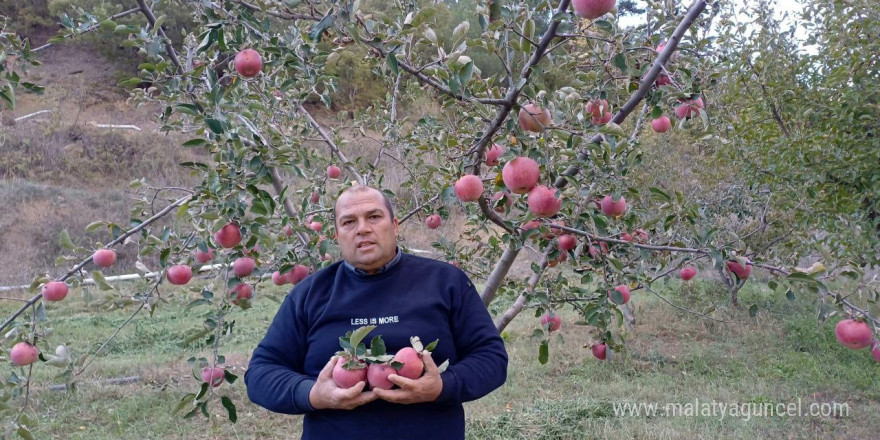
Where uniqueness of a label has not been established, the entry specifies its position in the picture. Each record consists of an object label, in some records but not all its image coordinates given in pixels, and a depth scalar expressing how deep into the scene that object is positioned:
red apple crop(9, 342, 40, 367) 1.85
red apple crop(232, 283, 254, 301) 1.95
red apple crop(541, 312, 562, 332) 2.24
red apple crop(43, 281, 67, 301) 1.88
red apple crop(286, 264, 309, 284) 2.11
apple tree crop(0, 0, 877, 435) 1.38
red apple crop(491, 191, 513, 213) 1.81
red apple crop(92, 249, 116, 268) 1.98
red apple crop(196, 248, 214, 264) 2.06
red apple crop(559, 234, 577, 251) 1.86
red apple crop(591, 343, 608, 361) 2.41
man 1.41
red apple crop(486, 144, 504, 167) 1.92
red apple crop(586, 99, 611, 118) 1.78
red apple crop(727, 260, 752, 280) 1.73
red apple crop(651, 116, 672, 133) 2.26
